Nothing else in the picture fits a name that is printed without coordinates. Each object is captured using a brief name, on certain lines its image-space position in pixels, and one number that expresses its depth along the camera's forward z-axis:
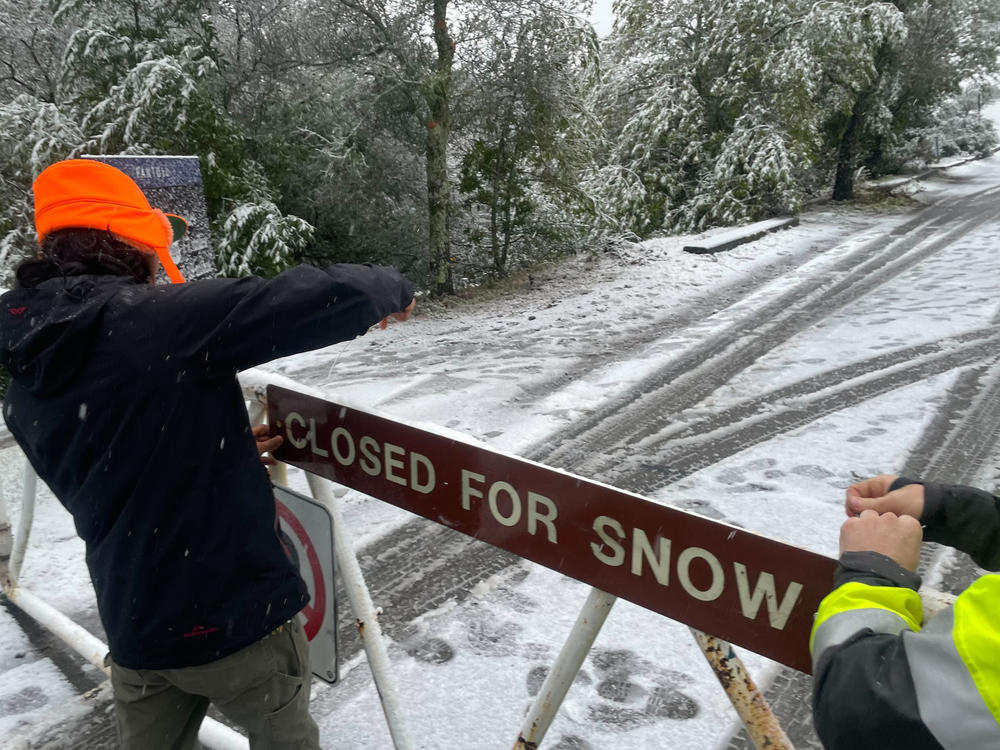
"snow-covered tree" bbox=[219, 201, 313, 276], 7.72
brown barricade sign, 1.25
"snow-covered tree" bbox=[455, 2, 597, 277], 8.79
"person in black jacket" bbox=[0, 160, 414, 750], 1.39
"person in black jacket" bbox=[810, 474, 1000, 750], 0.95
